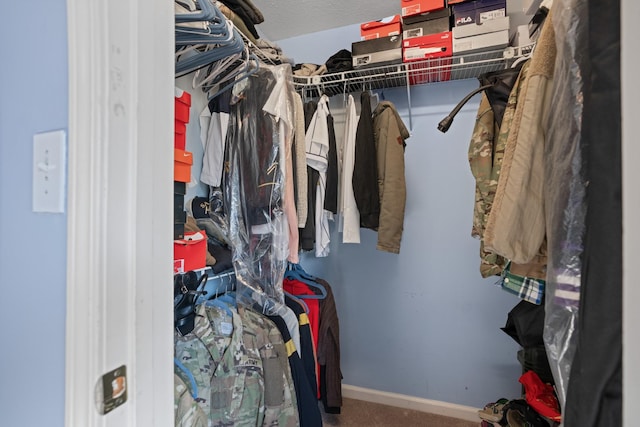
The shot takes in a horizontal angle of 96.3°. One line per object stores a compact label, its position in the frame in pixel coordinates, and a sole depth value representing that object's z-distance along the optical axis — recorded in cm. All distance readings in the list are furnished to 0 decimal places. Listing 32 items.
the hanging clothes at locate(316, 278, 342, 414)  167
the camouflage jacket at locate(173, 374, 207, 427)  88
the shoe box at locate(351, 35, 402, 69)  155
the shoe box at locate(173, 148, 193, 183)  109
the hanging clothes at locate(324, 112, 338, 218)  155
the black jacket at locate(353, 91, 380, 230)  150
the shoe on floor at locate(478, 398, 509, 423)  125
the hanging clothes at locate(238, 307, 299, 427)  115
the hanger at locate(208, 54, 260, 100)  125
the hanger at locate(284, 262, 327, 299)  169
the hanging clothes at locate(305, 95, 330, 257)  155
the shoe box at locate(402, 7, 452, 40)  150
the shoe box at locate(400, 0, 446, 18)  148
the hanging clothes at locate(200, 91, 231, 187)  134
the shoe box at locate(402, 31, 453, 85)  149
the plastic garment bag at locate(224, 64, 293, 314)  127
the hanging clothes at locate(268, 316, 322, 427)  128
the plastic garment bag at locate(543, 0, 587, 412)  54
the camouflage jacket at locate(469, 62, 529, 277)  97
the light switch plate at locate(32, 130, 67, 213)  41
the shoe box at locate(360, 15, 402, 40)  157
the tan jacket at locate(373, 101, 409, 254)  151
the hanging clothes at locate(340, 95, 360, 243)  154
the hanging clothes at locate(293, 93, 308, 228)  139
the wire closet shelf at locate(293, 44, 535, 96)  148
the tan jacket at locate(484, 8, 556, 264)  67
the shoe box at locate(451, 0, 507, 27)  142
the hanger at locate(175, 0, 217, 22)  80
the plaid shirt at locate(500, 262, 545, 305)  83
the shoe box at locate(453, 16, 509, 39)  140
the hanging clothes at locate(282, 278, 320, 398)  166
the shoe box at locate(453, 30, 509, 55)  140
